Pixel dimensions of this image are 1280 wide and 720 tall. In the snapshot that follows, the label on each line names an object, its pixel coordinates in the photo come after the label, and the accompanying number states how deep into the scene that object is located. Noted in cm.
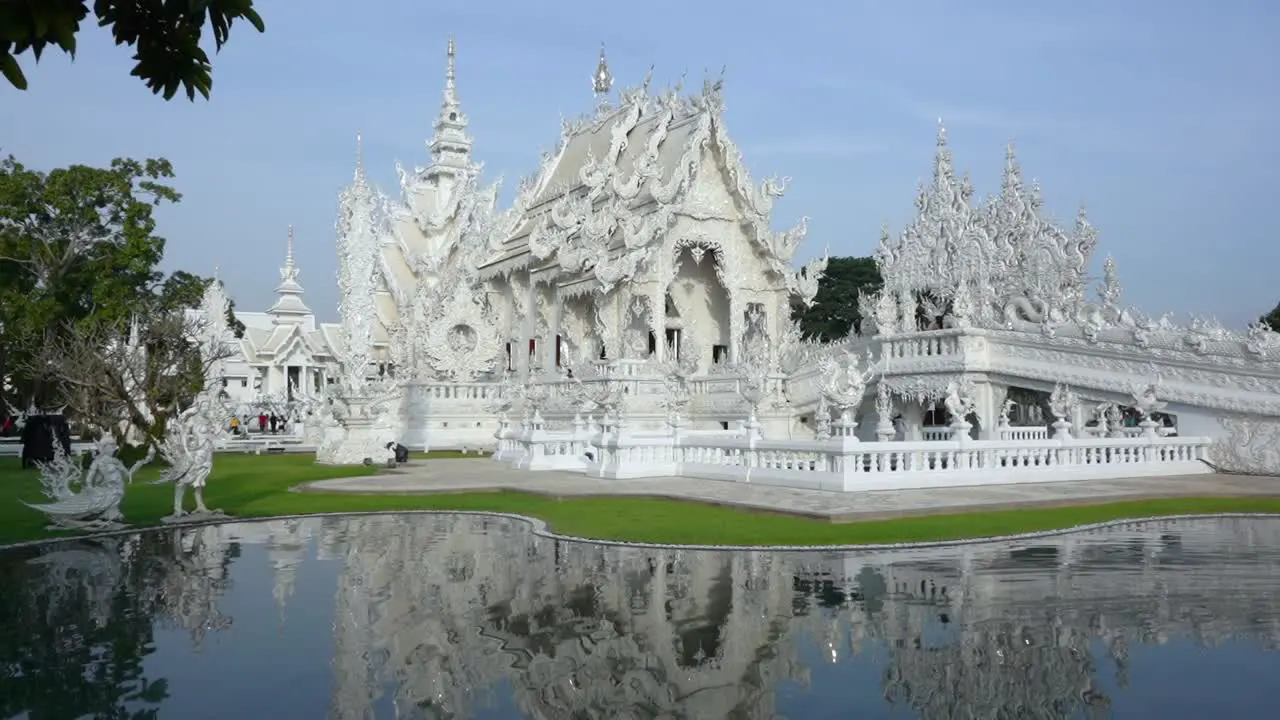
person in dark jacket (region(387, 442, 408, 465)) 2227
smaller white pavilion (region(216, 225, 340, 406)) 5378
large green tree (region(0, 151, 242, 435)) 2369
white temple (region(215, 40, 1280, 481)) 1733
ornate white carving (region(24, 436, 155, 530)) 1148
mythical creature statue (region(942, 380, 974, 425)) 1586
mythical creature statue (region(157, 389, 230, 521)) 1230
